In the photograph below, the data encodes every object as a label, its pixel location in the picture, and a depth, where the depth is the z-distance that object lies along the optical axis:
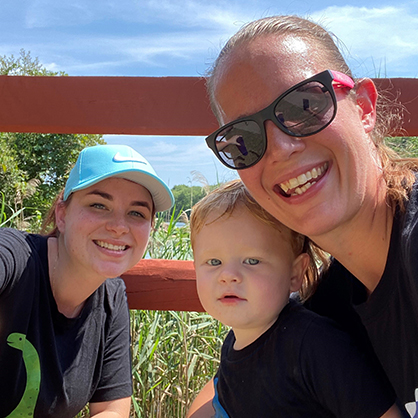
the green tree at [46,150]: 13.01
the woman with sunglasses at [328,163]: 1.11
